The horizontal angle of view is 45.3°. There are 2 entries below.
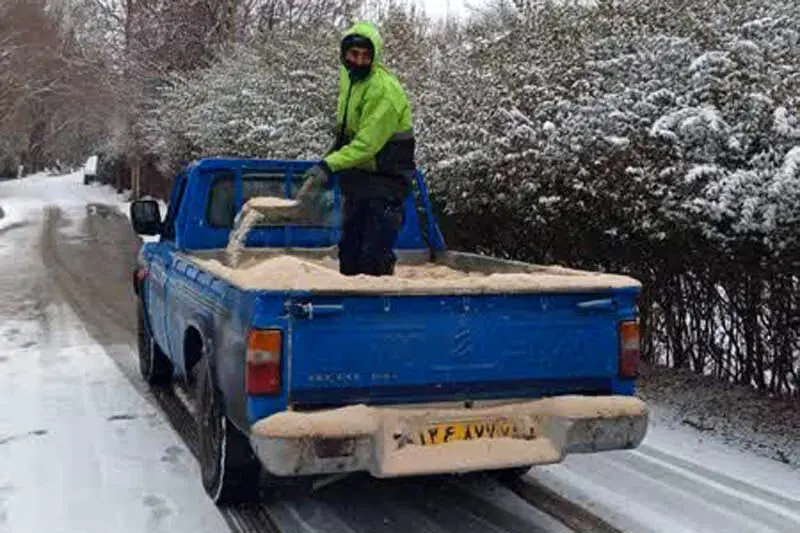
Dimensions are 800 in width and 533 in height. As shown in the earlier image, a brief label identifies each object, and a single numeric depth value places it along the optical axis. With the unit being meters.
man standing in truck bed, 5.42
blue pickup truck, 4.07
